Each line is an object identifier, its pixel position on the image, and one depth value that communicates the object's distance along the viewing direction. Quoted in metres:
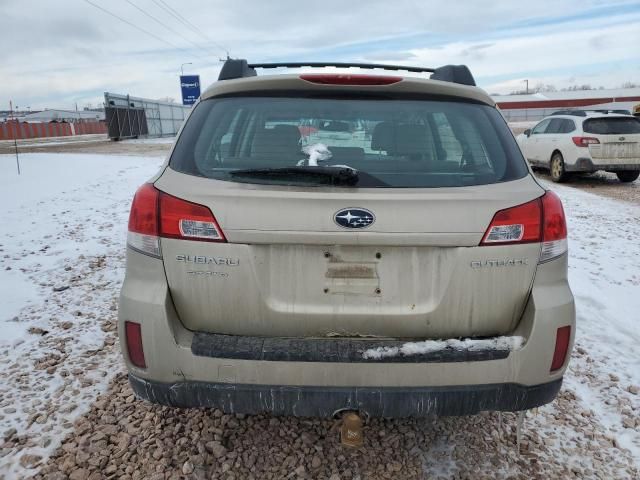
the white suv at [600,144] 11.73
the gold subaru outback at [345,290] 2.00
